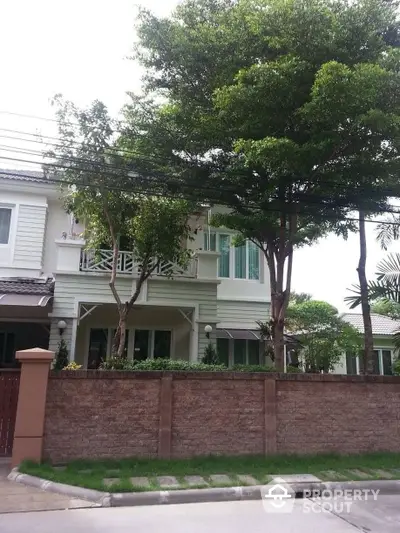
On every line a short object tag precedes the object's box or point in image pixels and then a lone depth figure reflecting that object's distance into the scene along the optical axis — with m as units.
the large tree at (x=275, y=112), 8.56
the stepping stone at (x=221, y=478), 6.72
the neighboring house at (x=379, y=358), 20.73
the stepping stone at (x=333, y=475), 7.13
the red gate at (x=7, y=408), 7.86
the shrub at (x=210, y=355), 13.02
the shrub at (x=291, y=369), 14.25
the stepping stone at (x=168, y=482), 6.43
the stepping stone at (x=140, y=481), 6.40
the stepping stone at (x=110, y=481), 6.32
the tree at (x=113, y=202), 10.55
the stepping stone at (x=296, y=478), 6.91
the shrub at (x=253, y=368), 9.84
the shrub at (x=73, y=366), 10.34
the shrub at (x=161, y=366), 9.34
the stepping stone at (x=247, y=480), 6.68
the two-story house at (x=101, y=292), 12.77
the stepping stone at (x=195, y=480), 6.61
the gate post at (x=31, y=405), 7.20
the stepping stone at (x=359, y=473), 7.32
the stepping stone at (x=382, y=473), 7.34
